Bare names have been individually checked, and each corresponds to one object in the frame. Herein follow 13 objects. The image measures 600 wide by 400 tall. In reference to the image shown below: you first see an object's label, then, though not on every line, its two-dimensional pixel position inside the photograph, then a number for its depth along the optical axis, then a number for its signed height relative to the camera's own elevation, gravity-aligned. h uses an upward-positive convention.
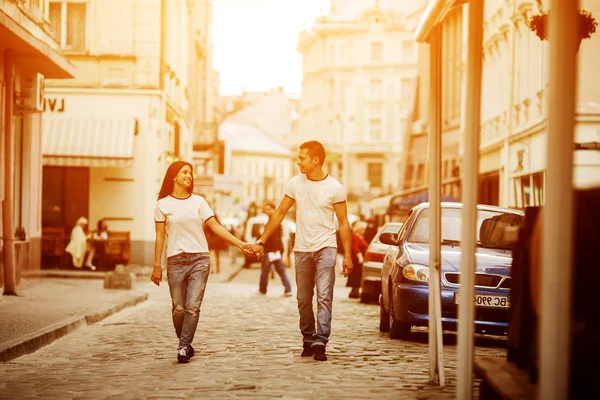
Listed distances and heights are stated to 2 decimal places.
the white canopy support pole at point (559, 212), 4.83 +0.02
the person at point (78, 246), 30.50 -0.94
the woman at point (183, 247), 10.78 -0.34
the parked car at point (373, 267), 20.16 -0.91
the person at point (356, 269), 23.50 -1.12
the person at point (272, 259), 23.72 -0.96
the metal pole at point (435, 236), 8.85 -0.17
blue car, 12.83 -0.69
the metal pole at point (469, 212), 7.09 +0.02
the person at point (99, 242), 30.86 -0.85
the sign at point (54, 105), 31.30 +2.79
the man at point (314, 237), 10.93 -0.23
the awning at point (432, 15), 8.38 +1.46
